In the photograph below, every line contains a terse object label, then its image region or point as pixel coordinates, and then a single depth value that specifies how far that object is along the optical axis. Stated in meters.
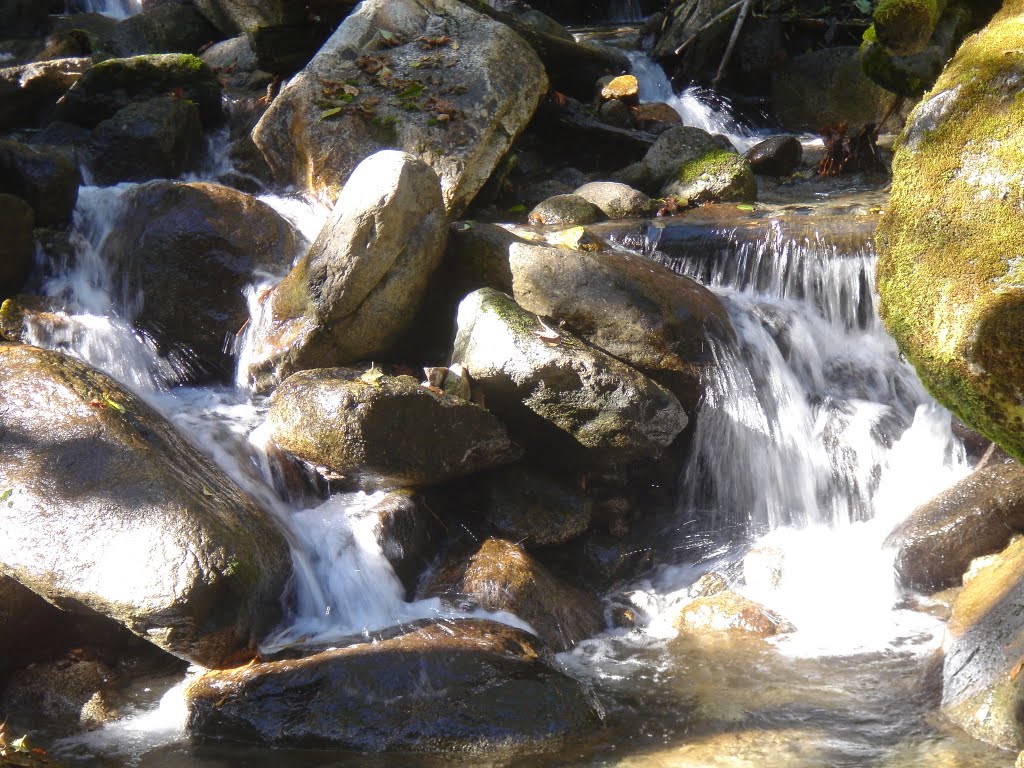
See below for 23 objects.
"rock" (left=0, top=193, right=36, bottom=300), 7.23
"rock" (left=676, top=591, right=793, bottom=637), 5.16
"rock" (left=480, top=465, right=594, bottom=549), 5.87
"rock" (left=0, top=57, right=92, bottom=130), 10.61
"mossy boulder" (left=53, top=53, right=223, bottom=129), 10.21
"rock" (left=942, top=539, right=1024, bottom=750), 3.70
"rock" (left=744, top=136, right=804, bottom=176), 10.27
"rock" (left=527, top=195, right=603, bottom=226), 8.80
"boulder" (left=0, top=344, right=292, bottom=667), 4.29
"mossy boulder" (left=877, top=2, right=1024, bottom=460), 2.78
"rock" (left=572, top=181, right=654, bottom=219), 8.98
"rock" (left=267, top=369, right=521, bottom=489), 5.51
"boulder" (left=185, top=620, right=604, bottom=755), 4.00
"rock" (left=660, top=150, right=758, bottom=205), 9.27
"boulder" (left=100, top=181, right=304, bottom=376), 7.19
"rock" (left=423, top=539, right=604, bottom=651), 5.13
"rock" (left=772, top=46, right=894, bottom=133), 12.10
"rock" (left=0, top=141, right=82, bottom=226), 7.85
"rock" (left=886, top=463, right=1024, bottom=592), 5.35
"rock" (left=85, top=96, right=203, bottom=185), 9.30
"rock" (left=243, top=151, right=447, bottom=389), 6.38
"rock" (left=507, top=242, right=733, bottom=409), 6.38
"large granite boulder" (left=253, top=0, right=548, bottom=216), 8.69
